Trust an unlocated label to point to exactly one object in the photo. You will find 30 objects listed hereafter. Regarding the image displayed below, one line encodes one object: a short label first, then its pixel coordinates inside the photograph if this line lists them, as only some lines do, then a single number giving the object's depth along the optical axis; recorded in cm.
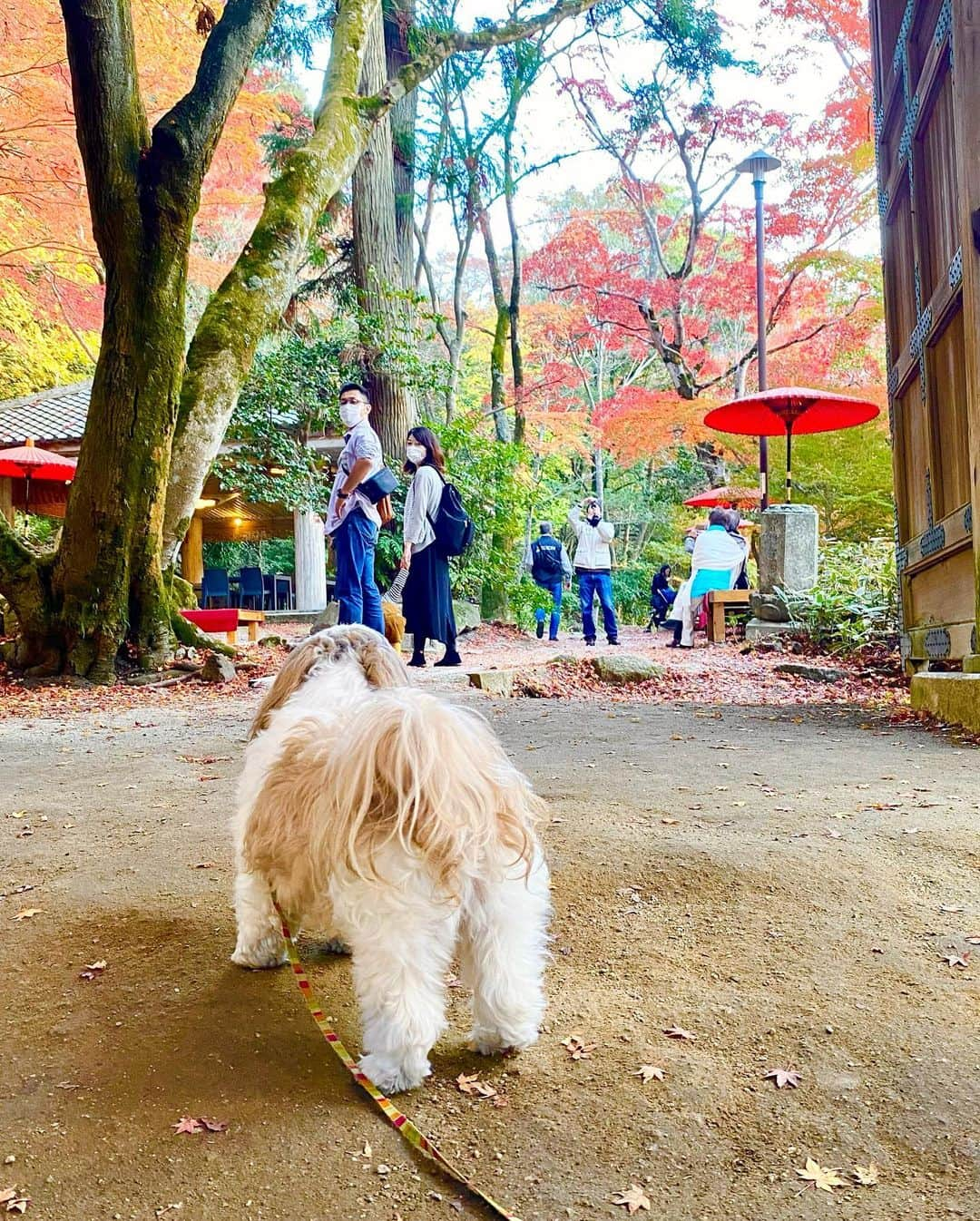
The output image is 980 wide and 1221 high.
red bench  1008
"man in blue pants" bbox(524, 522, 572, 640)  1330
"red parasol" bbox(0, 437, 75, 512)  1288
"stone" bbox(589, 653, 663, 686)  798
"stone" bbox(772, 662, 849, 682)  791
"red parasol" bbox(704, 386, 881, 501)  1139
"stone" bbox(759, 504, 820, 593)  1091
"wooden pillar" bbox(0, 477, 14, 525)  1538
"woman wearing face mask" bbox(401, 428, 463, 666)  763
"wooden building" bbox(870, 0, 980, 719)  479
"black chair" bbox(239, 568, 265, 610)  2233
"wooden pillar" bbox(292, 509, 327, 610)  1741
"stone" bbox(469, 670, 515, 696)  717
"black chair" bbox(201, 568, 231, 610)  2262
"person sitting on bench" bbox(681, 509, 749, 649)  1169
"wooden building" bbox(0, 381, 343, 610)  1489
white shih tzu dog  170
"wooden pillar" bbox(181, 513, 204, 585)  1783
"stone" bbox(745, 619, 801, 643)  1029
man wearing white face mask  659
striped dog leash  144
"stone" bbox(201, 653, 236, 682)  784
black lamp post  1312
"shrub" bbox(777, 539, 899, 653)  920
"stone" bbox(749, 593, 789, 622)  1066
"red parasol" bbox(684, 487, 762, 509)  1531
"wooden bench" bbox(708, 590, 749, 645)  1165
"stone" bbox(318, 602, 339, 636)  1068
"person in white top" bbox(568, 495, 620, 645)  1143
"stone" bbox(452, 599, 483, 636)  1322
